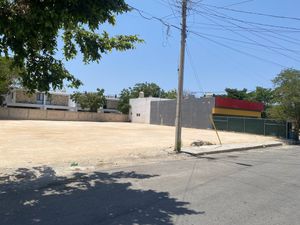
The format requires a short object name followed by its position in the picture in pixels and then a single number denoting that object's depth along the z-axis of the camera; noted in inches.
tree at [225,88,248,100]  2289.4
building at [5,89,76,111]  1838.2
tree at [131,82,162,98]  2263.7
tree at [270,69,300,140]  799.3
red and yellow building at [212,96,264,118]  1261.2
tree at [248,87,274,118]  2258.9
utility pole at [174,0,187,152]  483.6
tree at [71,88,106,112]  1940.2
